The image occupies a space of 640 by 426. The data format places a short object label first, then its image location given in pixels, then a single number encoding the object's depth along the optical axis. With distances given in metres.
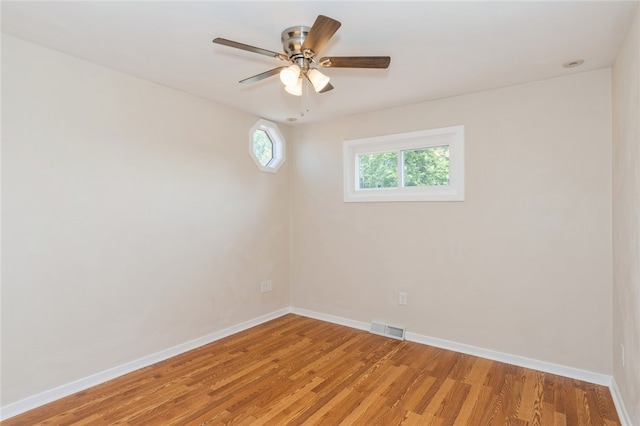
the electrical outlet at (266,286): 4.09
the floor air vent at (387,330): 3.58
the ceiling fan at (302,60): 1.90
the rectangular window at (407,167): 3.32
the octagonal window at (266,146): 3.99
